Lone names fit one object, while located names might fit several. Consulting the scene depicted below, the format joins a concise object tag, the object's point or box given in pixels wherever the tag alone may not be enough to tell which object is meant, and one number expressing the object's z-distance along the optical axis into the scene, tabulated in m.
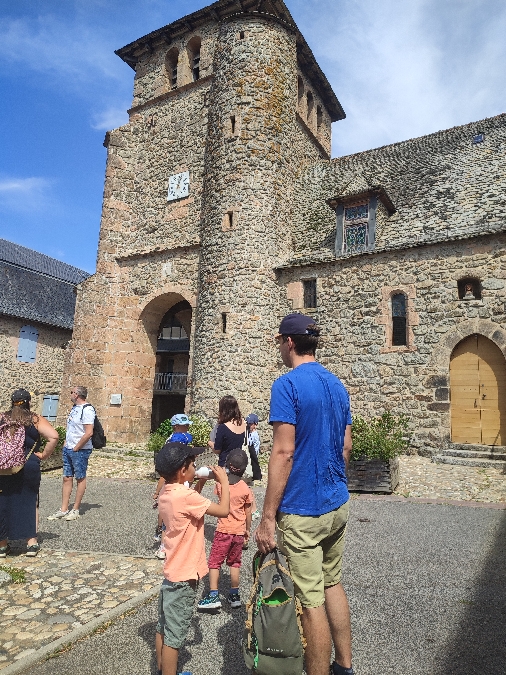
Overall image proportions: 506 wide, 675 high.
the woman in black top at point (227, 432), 4.93
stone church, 11.65
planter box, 8.02
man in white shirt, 6.14
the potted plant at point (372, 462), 8.06
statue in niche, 11.53
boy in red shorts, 3.55
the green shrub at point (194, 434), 10.91
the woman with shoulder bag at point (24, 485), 4.74
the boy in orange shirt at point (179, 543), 2.47
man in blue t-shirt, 2.29
